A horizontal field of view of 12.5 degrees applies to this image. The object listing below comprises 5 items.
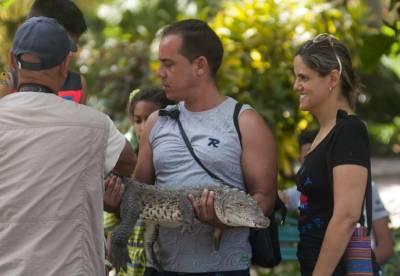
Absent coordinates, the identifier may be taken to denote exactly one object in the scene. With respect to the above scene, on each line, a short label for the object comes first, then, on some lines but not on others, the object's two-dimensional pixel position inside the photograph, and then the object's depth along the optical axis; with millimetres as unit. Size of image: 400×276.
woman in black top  7843
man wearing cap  6887
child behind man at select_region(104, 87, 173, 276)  10509
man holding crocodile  8535
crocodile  8143
